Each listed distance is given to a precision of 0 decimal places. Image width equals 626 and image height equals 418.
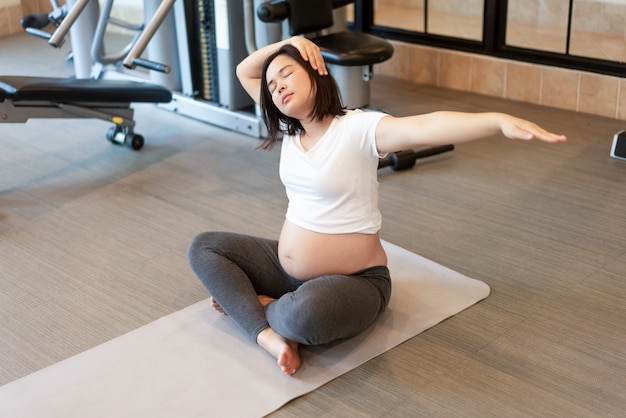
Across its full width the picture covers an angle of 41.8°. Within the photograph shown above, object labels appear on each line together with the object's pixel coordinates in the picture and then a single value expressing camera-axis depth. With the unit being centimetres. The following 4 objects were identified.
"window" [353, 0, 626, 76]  361
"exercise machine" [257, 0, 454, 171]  323
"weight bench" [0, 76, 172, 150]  304
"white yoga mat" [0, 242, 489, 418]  184
